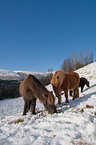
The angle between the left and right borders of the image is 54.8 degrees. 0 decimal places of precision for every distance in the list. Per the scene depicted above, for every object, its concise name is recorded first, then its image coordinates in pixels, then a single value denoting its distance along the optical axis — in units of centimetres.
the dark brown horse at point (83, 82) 922
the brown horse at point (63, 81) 427
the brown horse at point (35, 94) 368
